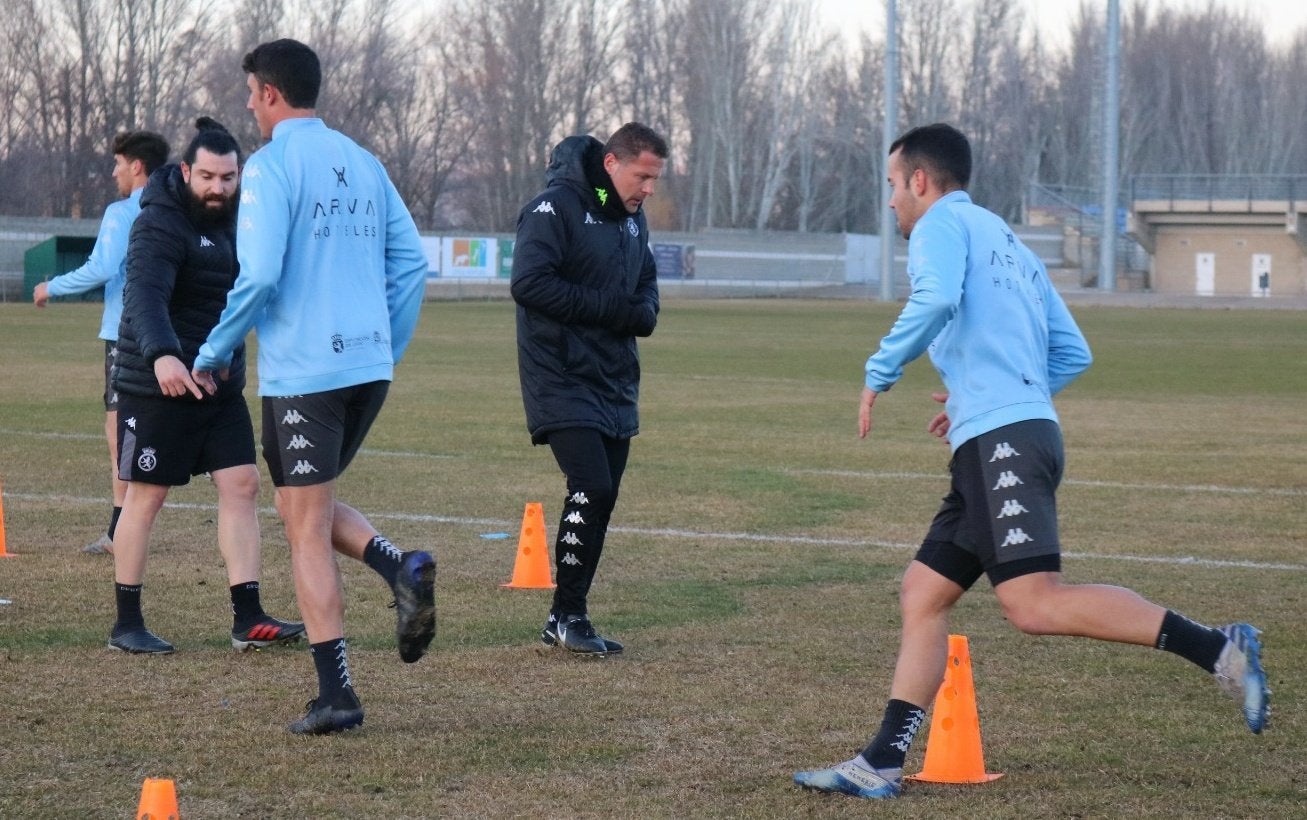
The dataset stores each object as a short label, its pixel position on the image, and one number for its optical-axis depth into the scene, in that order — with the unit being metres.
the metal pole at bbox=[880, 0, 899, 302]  92.40
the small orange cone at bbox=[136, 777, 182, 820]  6.71
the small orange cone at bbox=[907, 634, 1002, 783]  9.01
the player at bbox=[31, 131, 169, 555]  14.86
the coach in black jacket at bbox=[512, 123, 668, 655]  12.18
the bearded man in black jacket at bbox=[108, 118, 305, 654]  11.94
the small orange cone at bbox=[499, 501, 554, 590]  14.88
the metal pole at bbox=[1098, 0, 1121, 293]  94.87
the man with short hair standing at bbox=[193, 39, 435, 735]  9.61
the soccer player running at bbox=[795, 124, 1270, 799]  8.52
